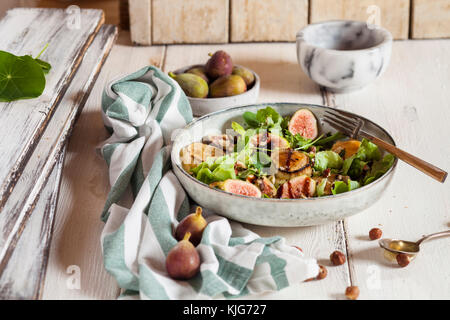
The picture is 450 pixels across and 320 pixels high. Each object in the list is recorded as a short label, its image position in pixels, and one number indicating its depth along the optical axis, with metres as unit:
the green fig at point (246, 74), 1.82
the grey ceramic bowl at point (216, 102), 1.71
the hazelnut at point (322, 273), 1.12
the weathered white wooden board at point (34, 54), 1.30
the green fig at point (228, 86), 1.74
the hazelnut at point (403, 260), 1.14
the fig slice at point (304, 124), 1.49
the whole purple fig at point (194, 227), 1.18
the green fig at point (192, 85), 1.72
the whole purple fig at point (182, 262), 1.07
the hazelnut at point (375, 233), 1.23
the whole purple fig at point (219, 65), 1.80
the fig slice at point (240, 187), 1.23
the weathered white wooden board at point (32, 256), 1.04
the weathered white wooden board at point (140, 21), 2.30
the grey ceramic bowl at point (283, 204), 1.15
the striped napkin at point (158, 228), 1.07
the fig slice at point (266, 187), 1.26
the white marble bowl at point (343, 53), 1.82
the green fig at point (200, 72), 1.80
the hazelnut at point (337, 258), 1.16
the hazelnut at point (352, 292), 1.07
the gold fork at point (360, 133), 1.24
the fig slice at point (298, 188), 1.24
